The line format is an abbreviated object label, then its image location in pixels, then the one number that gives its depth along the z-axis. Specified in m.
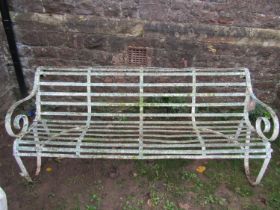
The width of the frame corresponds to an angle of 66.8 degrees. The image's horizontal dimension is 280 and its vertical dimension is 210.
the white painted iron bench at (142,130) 1.94
